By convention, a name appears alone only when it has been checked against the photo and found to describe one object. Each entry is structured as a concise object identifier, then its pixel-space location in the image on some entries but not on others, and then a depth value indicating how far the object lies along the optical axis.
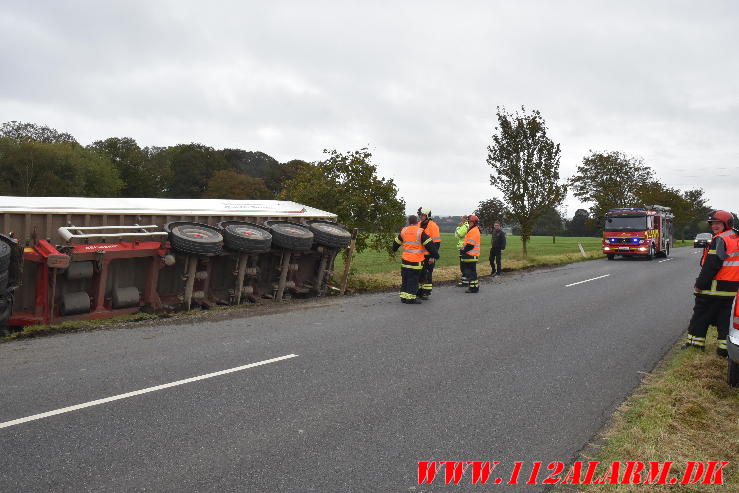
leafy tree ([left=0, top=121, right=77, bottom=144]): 56.59
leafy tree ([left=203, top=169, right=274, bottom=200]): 62.59
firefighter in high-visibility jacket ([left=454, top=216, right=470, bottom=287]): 14.21
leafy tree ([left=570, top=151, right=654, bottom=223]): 47.97
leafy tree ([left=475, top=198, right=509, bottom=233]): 41.00
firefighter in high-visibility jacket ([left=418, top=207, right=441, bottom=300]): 10.56
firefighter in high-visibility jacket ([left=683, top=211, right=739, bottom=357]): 6.10
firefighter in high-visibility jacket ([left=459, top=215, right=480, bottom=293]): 12.02
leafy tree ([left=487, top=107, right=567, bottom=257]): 23.22
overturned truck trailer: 7.42
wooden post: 11.75
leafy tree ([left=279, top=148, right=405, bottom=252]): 13.84
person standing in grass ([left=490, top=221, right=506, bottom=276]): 16.78
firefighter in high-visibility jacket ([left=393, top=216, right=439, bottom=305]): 9.88
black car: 44.94
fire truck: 24.89
